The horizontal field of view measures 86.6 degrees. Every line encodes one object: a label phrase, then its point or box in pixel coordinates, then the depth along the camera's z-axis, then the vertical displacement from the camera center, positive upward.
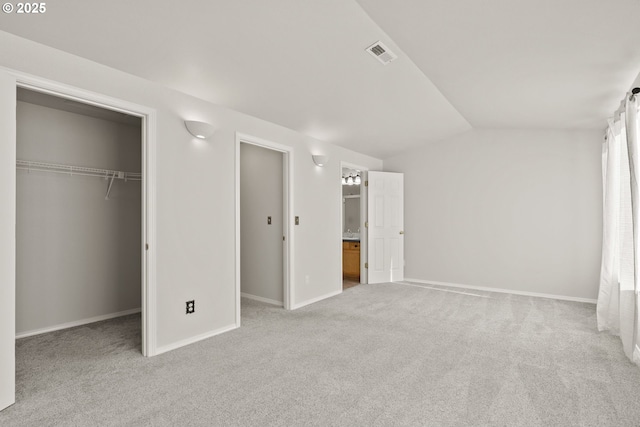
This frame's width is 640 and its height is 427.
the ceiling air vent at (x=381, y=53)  2.96 +1.47
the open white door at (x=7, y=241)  2.08 -0.15
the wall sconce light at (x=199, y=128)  3.15 +0.82
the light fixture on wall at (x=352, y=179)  6.82 +0.73
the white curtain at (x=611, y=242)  3.50 -0.31
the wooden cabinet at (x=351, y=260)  6.27 -0.84
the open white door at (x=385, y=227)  5.98 -0.22
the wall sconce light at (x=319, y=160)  4.74 +0.78
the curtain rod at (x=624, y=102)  2.76 +1.00
